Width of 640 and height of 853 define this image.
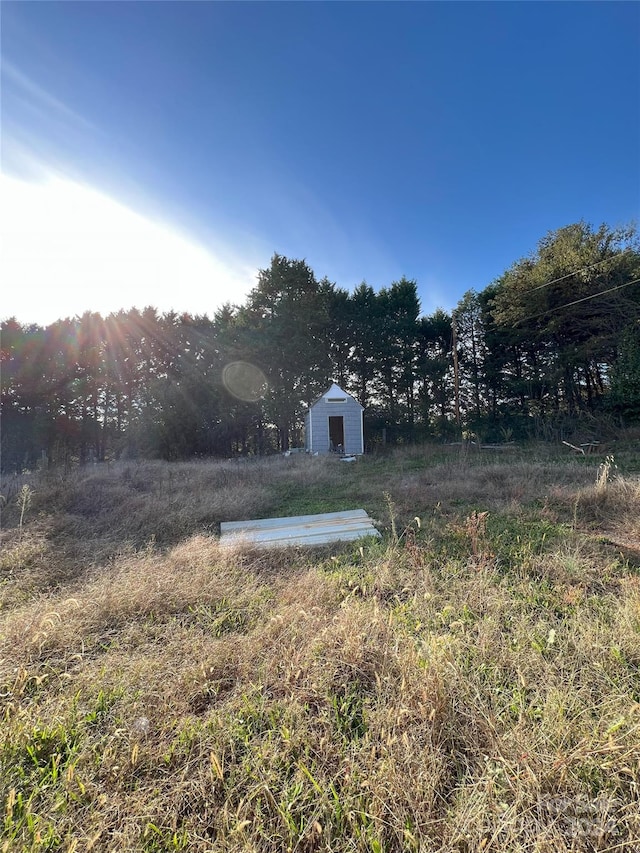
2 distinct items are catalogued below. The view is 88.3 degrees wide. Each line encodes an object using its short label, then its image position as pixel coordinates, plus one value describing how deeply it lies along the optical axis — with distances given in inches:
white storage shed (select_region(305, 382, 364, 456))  529.3
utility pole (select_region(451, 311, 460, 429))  602.5
